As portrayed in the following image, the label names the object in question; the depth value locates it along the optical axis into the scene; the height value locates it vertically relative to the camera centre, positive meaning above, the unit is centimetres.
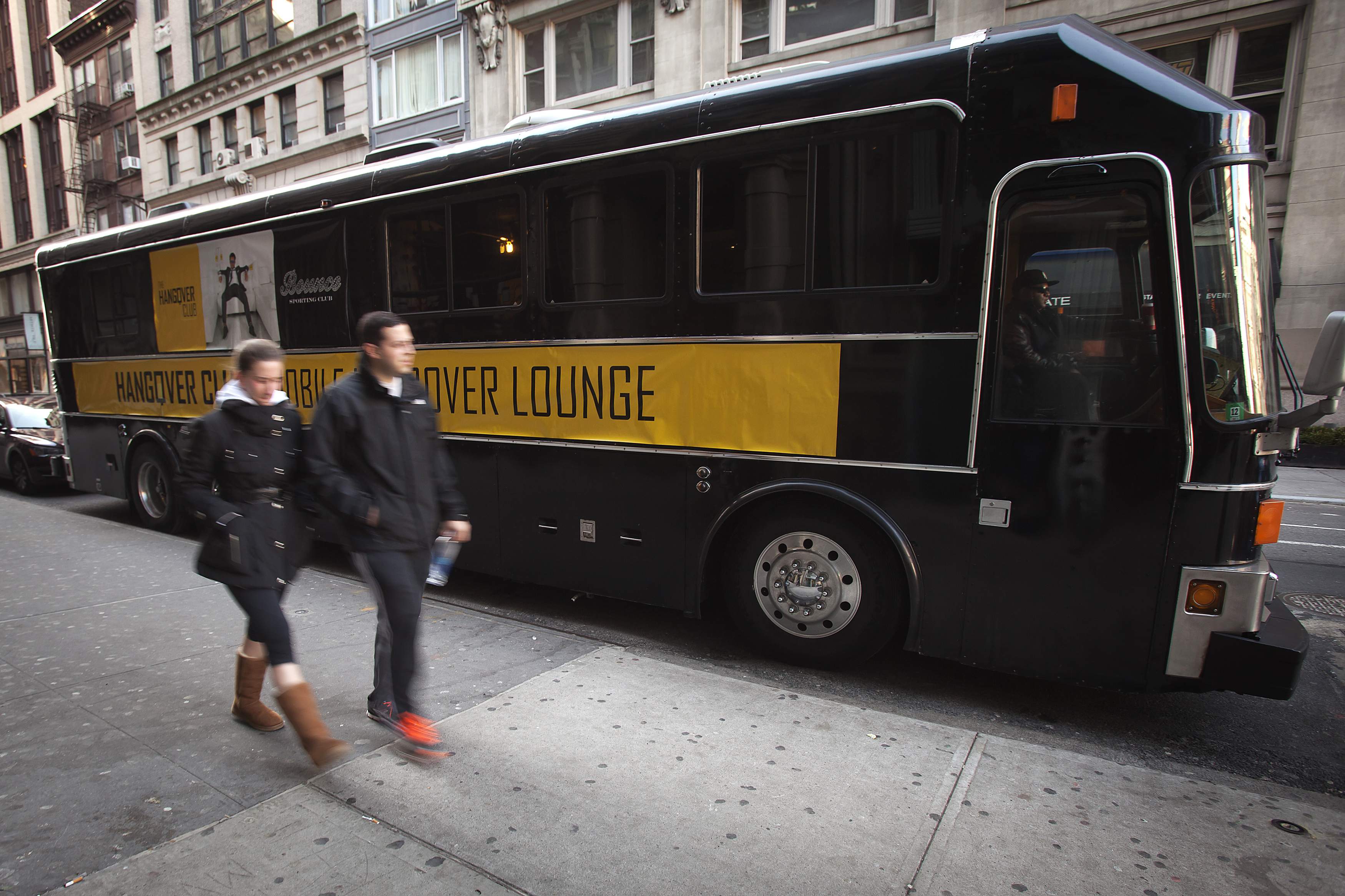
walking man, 314 -60
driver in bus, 363 -4
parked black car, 1130 -175
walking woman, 310 -70
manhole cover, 584 -203
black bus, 340 -6
